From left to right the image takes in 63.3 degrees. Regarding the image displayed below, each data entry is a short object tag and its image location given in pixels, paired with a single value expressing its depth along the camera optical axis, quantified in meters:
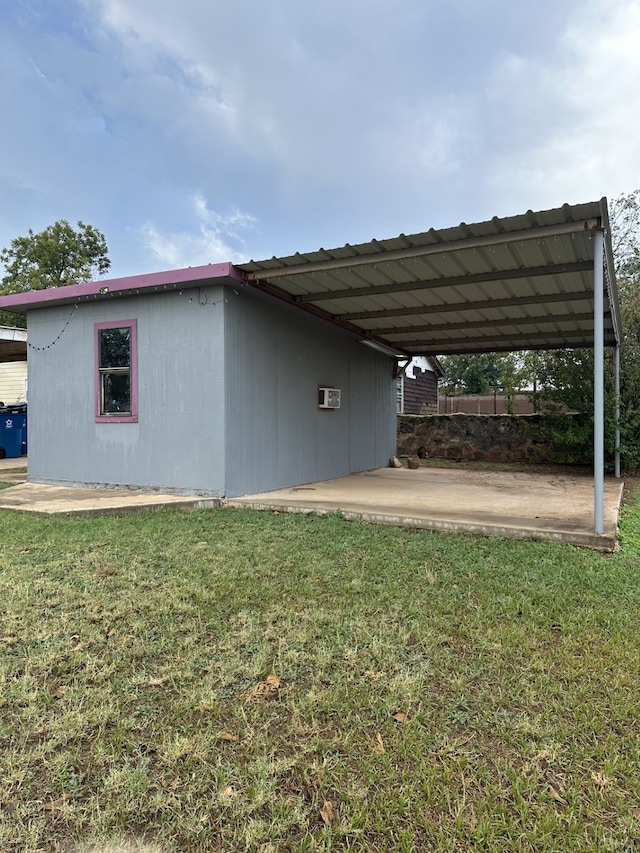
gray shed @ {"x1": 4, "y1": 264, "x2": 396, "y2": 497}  5.80
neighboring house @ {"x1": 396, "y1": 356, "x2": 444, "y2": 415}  17.36
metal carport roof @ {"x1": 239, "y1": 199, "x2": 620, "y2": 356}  4.26
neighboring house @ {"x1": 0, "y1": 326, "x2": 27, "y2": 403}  15.37
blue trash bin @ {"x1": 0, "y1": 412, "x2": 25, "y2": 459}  11.79
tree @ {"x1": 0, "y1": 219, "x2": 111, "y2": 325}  25.80
